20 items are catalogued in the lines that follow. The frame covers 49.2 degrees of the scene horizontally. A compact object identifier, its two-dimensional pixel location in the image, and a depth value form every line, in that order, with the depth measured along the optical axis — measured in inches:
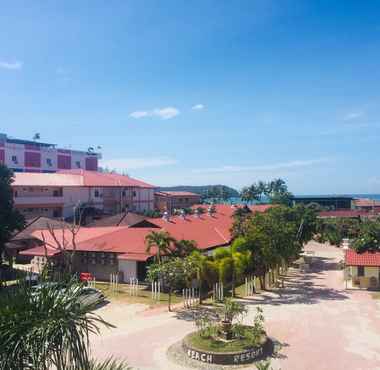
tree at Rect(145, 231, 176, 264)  1311.5
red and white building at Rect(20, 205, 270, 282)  1430.9
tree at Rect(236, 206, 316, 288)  1337.4
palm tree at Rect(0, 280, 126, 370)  340.8
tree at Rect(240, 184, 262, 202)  4773.6
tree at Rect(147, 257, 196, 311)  1112.8
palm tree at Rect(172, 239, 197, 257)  1320.1
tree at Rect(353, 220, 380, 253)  1513.3
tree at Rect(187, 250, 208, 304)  1154.7
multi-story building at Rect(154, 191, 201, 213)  3898.4
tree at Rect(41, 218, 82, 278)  1534.9
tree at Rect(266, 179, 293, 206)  3975.9
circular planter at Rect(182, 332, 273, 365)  756.0
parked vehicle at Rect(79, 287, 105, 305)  394.6
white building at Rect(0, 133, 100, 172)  3757.4
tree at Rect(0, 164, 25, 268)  1354.6
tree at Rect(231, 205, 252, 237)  1645.8
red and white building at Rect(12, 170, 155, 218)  2549.2
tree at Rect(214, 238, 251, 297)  1253.1
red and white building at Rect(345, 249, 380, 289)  1438.2
